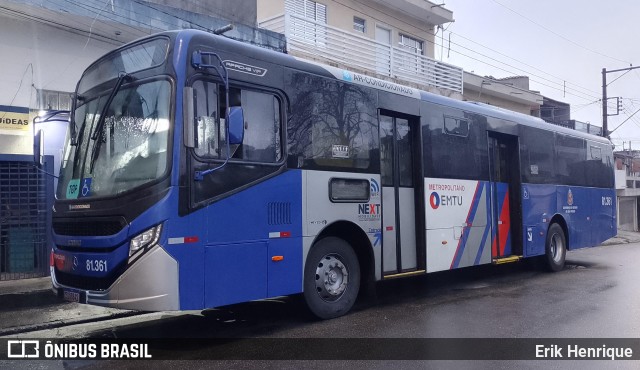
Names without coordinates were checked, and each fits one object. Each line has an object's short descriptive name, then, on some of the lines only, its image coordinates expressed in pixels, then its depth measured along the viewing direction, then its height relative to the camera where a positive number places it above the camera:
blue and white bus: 5.60 +0.25
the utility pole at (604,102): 30.12 +5.13
